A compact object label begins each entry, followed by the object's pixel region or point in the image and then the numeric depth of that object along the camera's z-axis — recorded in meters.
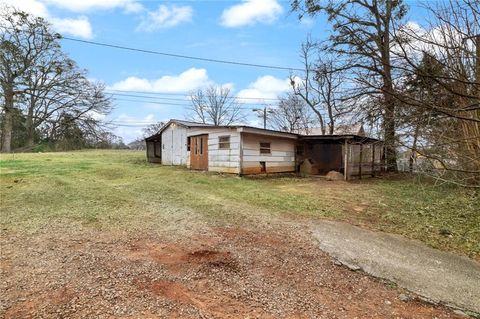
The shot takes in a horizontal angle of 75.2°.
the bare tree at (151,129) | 38.41
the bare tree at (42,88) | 23.61
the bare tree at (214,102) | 42.56
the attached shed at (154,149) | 18.88
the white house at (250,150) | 13.22
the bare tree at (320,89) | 22.85
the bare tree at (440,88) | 3.59
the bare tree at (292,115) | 31.25
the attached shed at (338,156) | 13.98
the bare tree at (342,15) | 12.95
